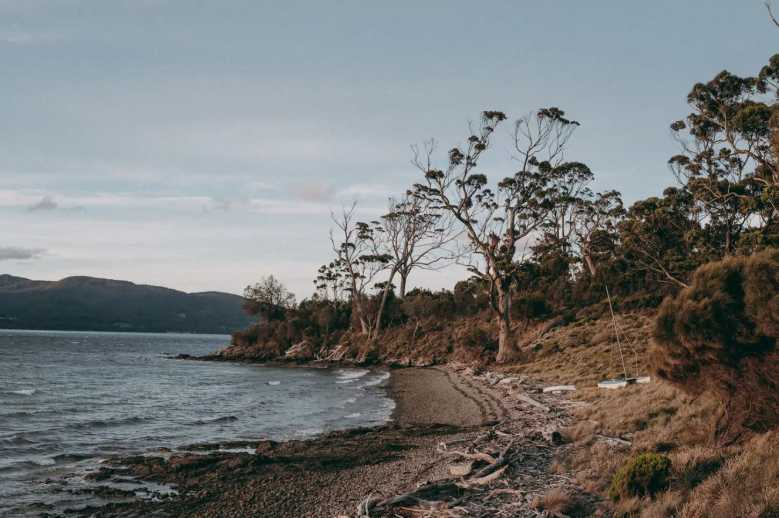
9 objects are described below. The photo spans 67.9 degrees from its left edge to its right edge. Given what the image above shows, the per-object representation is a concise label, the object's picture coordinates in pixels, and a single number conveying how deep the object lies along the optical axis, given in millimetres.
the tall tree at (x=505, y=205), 39625
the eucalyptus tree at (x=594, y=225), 52875
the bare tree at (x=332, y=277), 78794
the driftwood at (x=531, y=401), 22438
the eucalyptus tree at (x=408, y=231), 57500
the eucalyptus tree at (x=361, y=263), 63547
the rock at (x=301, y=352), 70125
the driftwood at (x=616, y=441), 13856
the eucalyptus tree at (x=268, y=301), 91625
